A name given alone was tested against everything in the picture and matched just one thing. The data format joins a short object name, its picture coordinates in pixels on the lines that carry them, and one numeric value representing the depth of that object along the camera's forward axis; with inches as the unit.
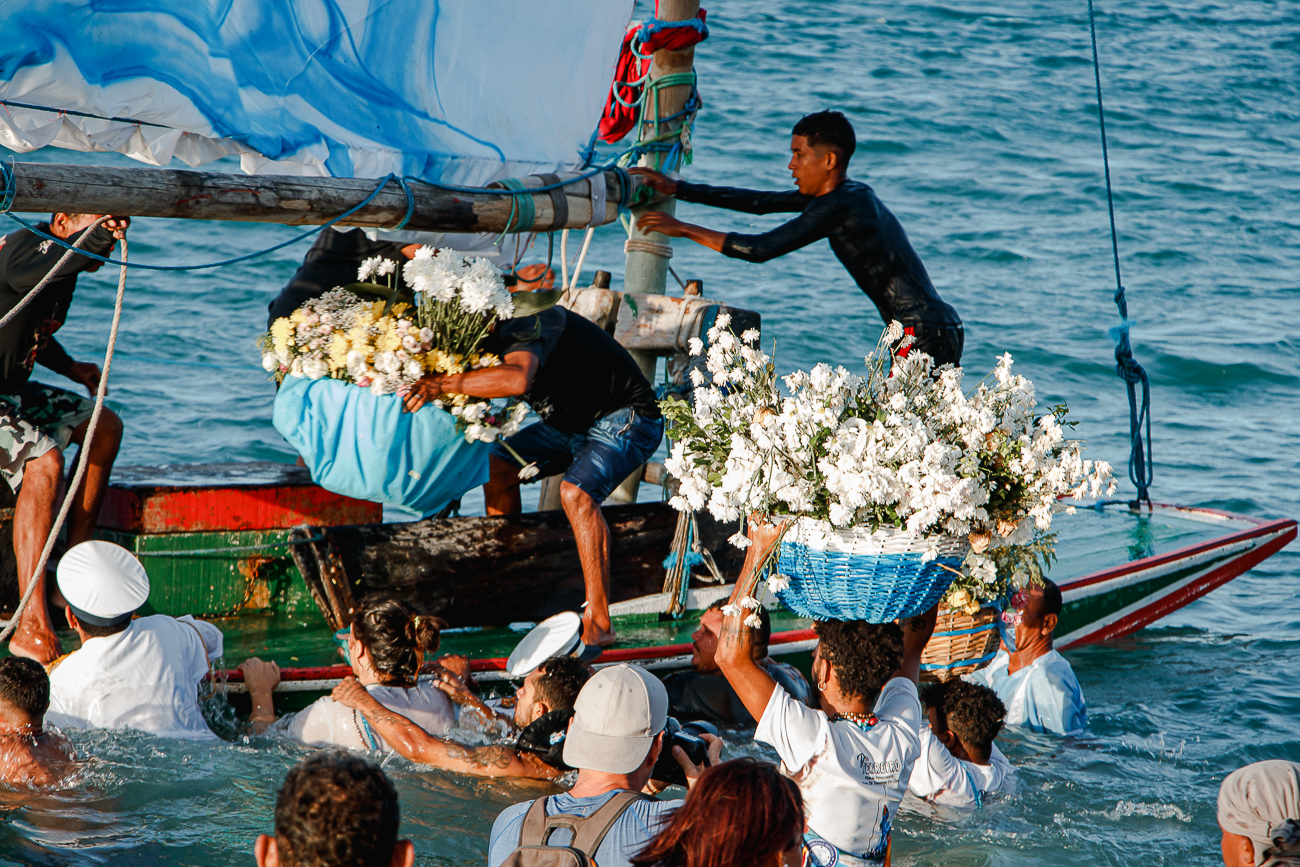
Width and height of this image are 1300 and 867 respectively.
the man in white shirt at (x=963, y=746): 386.3
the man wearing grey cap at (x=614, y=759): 239.9
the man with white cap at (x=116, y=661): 370.9
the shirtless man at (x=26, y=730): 341.1
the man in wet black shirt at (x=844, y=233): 484.1
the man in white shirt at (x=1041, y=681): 493.0
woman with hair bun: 391.2
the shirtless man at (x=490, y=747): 386.0
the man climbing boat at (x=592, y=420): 478.9
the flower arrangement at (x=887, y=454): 312.3
